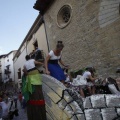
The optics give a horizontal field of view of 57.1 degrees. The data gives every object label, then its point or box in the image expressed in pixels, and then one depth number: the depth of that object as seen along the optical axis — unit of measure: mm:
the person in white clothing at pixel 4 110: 4863
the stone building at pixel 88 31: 4933
